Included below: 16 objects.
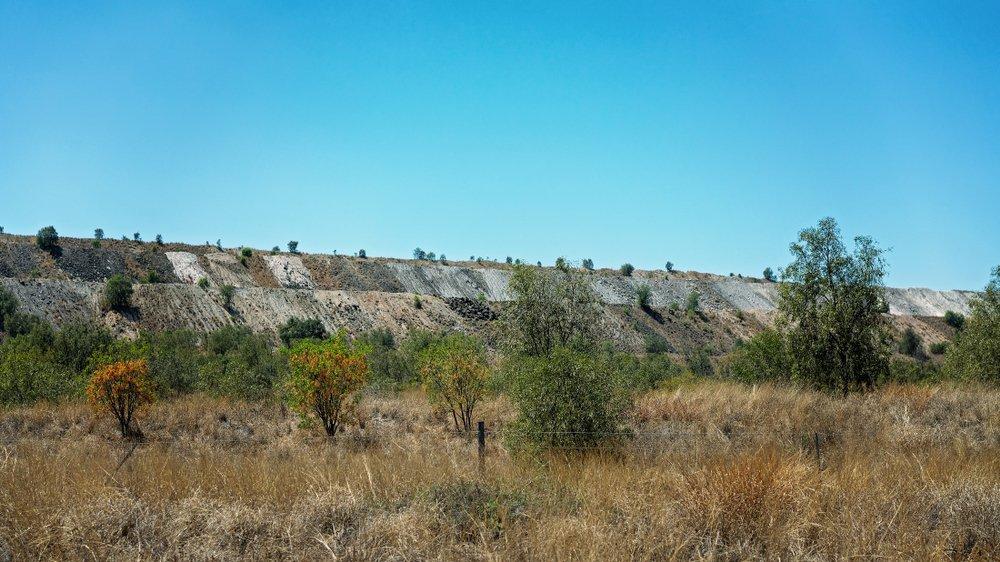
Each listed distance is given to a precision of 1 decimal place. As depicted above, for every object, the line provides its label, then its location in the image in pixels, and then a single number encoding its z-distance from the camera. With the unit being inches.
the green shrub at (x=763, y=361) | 1168.2
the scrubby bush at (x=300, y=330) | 2171.5
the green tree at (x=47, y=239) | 2482.8
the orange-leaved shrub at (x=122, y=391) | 721.6
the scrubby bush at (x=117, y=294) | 2144.4
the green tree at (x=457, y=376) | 768.3
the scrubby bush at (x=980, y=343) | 1046.4
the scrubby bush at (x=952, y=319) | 3588.8
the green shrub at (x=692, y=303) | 3262.8
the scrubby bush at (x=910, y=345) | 2854.3
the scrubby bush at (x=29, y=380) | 842.8
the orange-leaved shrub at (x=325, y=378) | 701.9
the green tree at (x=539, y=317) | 939.3
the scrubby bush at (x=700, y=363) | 2033.7
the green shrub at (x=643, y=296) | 3208.7
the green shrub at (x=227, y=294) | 2403.1
